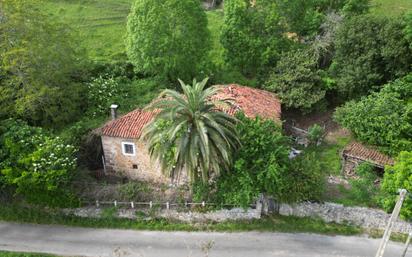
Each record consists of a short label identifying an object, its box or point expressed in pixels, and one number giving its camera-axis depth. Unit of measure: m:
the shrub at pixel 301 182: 32.59
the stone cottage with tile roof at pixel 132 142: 34.69
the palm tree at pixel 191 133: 29.77
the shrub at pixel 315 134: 40.22
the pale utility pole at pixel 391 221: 22.58
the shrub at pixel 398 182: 30.94
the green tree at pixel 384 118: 35.94
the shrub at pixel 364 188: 34.09
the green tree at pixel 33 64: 35.34
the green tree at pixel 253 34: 43.16
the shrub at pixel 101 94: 40.41
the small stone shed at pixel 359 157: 36.00
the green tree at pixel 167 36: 39.44
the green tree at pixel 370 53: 40.69
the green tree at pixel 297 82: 41.94
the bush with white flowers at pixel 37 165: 31.69
